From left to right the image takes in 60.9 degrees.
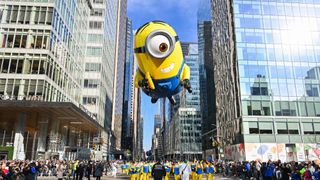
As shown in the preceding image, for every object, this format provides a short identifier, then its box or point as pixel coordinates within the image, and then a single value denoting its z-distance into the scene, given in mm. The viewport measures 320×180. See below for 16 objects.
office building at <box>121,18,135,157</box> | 178975
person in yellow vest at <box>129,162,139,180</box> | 23989
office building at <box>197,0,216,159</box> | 81562
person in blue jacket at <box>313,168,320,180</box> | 16266
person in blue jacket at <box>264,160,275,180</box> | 20531
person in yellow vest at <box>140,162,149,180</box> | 23625
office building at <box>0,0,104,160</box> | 30906
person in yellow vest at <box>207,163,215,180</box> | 23398
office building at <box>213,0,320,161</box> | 48375
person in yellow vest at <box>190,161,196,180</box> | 23761
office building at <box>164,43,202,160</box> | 109988
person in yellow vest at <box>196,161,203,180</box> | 22438
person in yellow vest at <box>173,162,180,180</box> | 22609
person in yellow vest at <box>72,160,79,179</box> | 24350
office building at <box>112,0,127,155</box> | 115762
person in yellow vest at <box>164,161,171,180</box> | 23030
